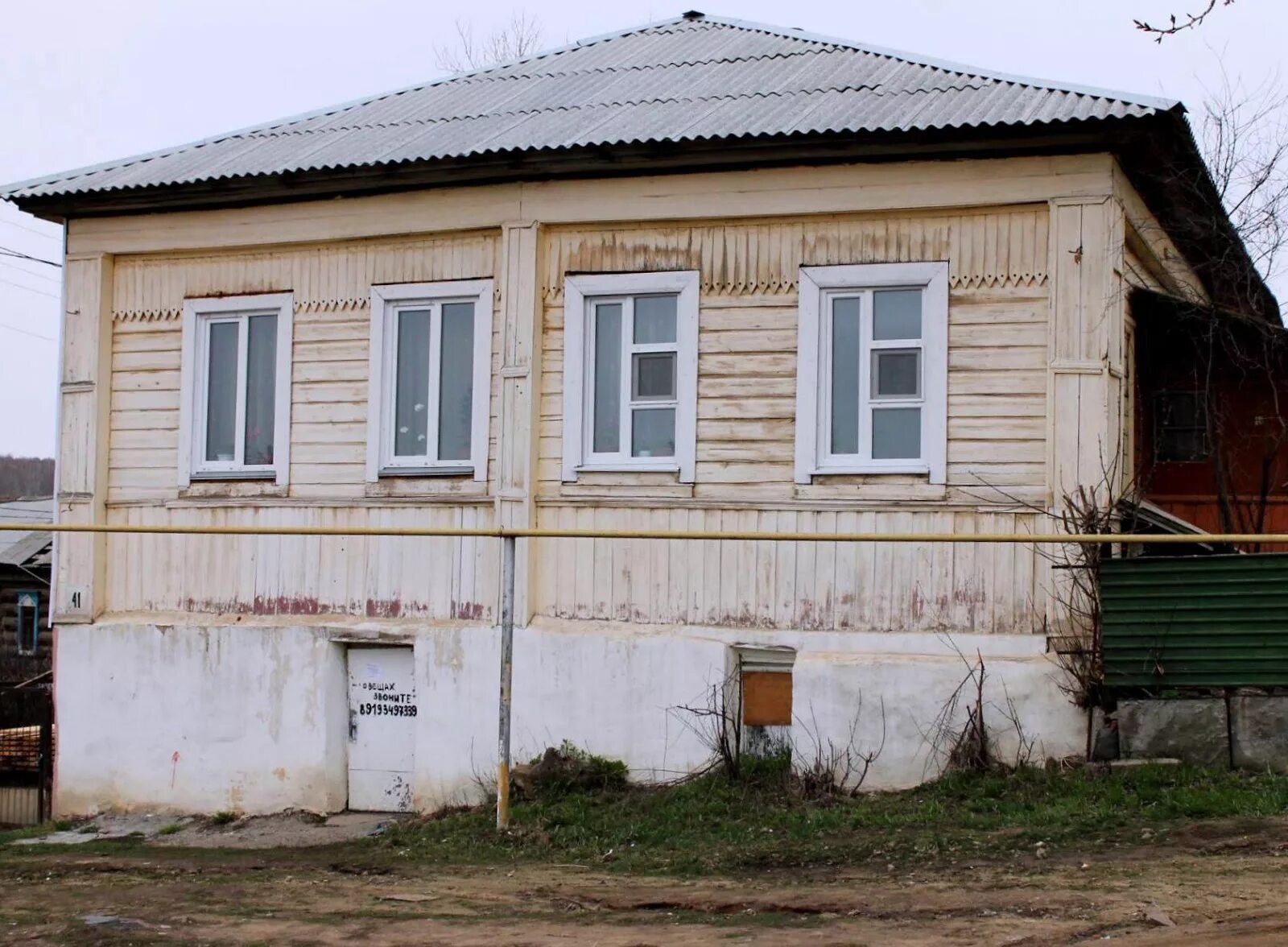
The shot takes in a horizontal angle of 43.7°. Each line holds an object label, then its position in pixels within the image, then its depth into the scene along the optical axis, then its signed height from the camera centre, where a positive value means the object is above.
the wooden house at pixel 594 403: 11.23 +0.87
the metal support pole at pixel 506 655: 10.39 -0.90
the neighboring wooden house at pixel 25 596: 27.72 -1.63
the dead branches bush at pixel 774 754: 11.02 -1.63
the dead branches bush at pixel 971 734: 10.74 -1.40
